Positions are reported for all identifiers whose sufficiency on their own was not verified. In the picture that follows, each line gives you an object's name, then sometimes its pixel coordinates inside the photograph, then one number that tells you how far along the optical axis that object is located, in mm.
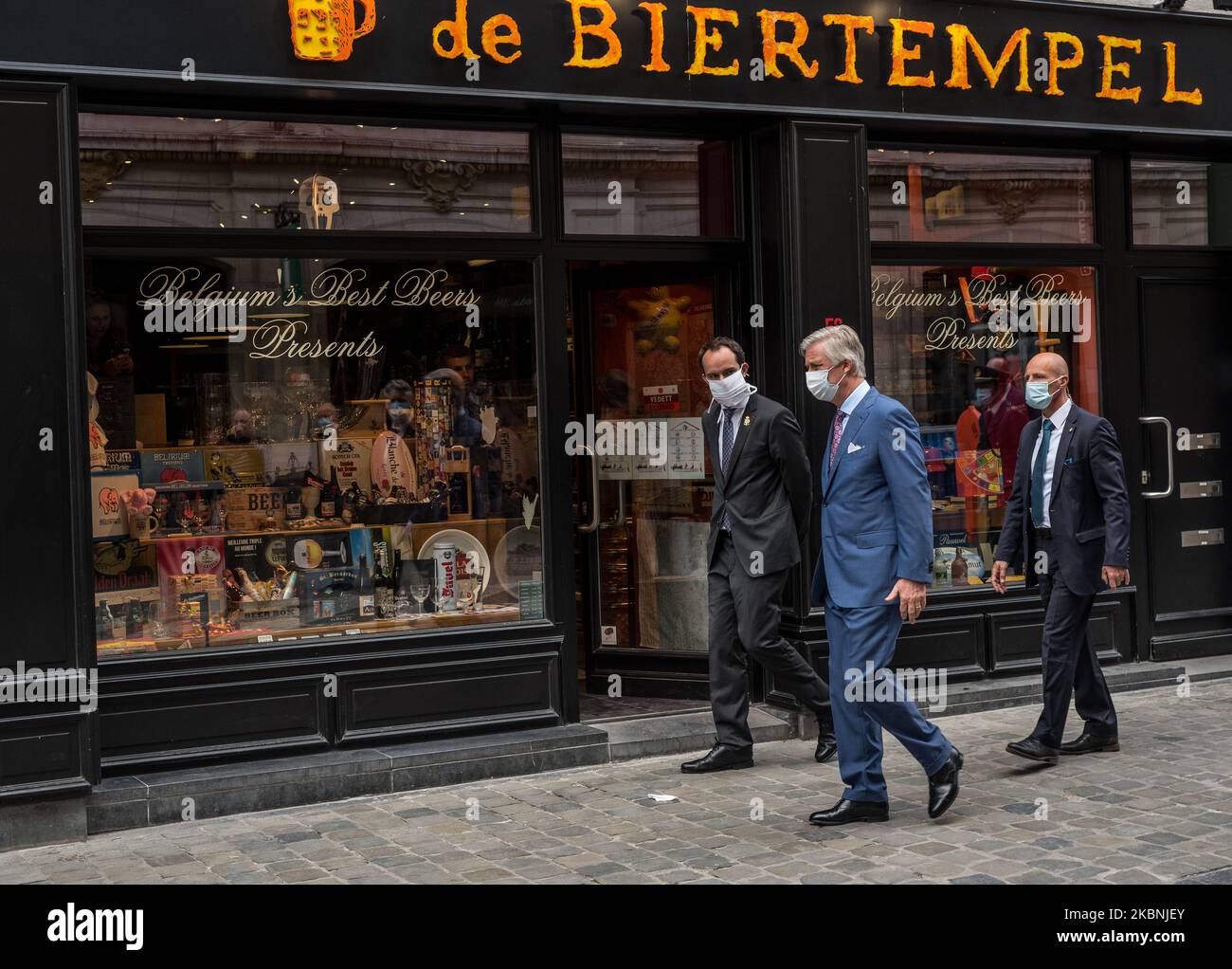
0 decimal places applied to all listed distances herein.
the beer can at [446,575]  7949
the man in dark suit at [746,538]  7242
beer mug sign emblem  7023
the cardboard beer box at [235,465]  7469
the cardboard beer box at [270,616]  7480
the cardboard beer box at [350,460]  7738
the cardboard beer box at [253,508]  7539
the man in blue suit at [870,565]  6070
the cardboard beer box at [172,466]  7332
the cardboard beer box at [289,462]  7605
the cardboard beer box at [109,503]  7180
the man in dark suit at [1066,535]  7223
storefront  6918
